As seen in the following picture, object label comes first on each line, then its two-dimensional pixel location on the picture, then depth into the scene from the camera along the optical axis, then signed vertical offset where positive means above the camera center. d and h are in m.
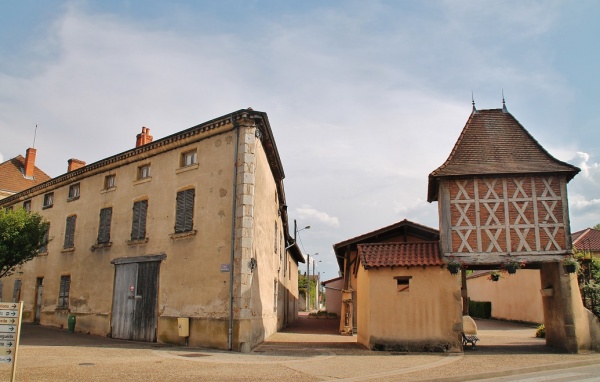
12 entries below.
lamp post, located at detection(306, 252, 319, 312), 46.31 +0.11
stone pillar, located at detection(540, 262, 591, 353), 13.39 -0.66
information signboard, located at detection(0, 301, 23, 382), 6.58 -0.64
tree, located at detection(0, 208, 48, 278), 17.67 +1.81
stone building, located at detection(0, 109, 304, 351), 14.06 +1.57
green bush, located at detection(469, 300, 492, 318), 34.47 -1.42
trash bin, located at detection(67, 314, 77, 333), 18.91 -1.50
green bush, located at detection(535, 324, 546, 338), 18.97 -1.66
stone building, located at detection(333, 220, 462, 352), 13.65 -0.36
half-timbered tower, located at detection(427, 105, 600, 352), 13.74 +2.09
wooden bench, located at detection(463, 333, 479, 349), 14.38 -1.50
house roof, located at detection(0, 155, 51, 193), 33.09 +7.81
